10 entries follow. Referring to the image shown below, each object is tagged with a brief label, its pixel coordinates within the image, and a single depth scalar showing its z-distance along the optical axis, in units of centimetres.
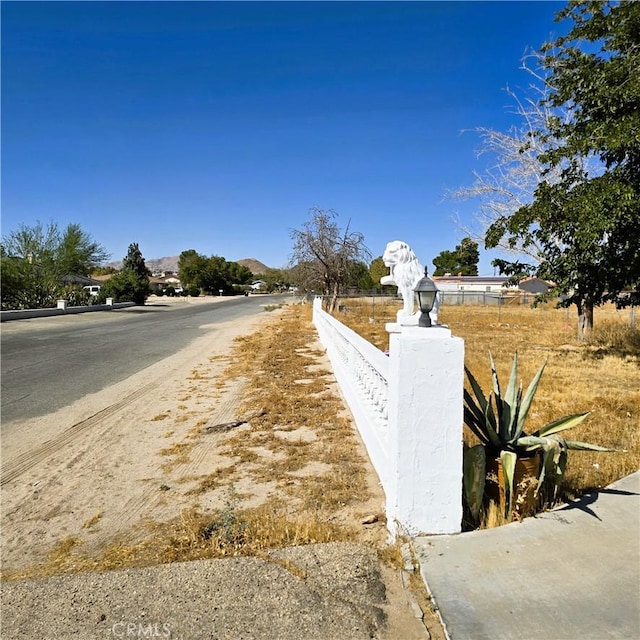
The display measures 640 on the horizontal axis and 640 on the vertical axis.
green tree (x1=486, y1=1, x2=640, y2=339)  820
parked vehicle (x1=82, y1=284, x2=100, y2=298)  4022
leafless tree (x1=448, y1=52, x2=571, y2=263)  1394
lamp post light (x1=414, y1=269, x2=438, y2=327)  304
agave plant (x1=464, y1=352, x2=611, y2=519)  326
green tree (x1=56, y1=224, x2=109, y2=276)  3753
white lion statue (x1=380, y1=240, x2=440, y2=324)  628
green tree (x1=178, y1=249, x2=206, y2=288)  9688
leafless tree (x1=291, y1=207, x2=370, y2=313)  3059
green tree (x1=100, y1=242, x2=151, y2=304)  4375
